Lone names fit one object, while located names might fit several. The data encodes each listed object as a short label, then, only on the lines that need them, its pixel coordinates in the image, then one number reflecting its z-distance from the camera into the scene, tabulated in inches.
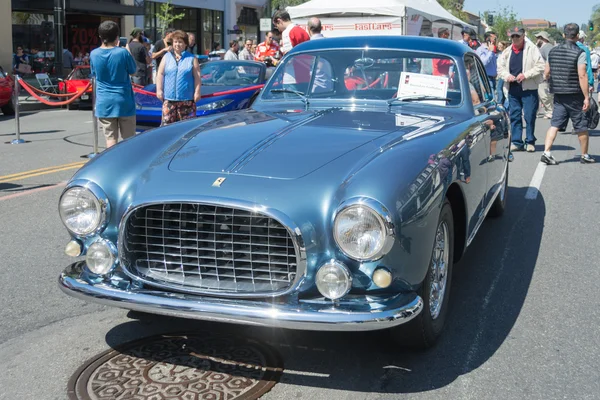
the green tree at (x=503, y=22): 2829.5
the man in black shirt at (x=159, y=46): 703.2
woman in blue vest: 334.3
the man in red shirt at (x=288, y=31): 424.2
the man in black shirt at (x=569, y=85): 379.2
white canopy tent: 730.2
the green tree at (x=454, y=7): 2415.1
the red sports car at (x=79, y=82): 723.4
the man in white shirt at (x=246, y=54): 768.9
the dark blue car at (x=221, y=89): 471.8
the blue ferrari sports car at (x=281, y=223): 129.3
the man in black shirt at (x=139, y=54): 658.2
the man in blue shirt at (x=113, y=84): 320.8
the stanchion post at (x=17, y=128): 478.9
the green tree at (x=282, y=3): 1923.0
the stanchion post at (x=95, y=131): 397.4
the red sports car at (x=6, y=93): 645.7
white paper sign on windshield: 200.1
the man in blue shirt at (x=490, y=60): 597.6
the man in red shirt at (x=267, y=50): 624.1
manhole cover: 133.8
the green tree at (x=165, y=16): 1271.9
